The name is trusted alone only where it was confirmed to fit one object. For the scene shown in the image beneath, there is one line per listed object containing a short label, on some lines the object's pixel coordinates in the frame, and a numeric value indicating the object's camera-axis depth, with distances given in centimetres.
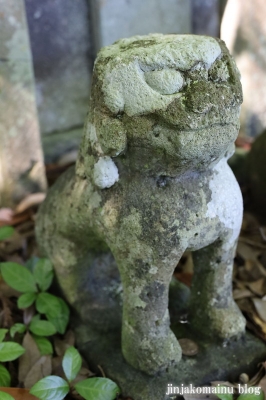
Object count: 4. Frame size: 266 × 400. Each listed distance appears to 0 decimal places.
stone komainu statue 75
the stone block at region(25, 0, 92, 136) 160
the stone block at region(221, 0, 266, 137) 178
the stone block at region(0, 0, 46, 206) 138
